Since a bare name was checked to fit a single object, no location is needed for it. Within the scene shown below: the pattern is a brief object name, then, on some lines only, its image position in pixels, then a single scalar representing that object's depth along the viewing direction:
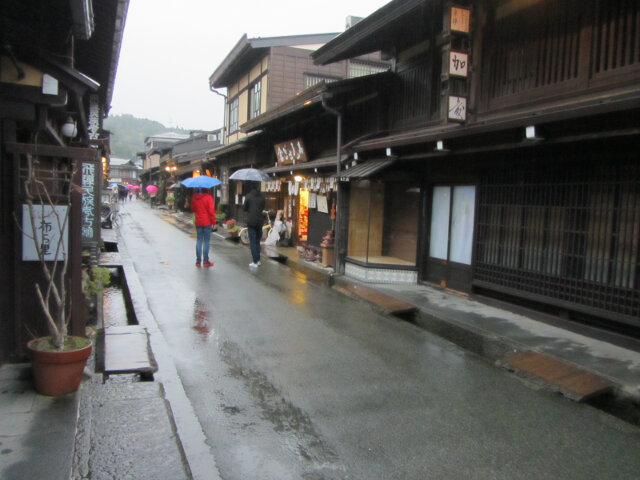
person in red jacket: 13.73
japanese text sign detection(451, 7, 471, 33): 8.77
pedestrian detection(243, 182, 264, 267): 14.16
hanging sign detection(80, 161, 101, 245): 11.54
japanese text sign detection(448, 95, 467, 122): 8.81
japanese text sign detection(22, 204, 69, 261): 5.34
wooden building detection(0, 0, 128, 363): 5.03
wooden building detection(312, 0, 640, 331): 7.07
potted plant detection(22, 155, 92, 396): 4.59
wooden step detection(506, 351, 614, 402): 5.65
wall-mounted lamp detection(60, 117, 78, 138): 9.31
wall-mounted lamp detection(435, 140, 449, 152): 9.33
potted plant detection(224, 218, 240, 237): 21.80
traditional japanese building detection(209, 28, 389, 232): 22.40
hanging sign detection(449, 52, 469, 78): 8.82
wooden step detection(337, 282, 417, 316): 9.45
